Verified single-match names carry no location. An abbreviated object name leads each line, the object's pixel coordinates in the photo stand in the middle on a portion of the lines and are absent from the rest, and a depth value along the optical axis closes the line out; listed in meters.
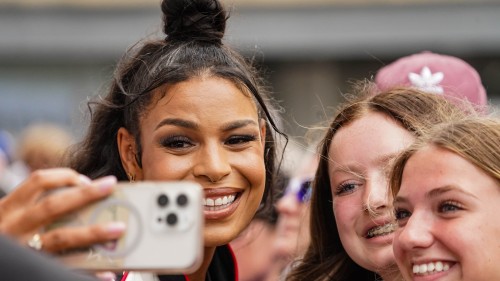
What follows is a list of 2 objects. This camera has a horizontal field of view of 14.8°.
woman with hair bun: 5.35
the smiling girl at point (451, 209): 4.45
